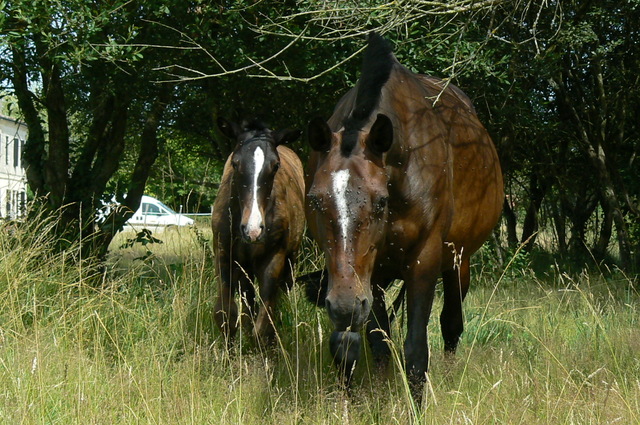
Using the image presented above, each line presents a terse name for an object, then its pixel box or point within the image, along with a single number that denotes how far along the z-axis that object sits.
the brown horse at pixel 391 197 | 8.50
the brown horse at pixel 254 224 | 12.86
